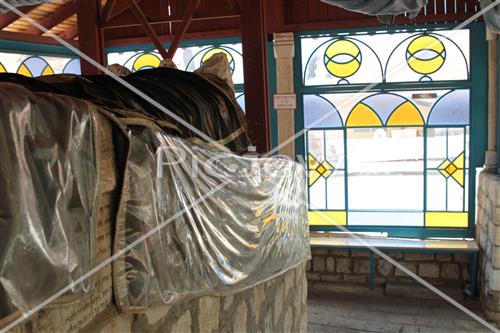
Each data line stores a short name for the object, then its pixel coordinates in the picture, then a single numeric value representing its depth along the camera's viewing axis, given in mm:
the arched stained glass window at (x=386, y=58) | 4875
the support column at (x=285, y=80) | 5203
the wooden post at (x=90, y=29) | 3660
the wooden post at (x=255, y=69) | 3268
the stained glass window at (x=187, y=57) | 5426
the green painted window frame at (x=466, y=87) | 4816
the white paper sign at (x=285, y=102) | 5242
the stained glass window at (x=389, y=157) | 4988
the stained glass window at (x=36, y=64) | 5055
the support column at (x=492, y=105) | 4754
